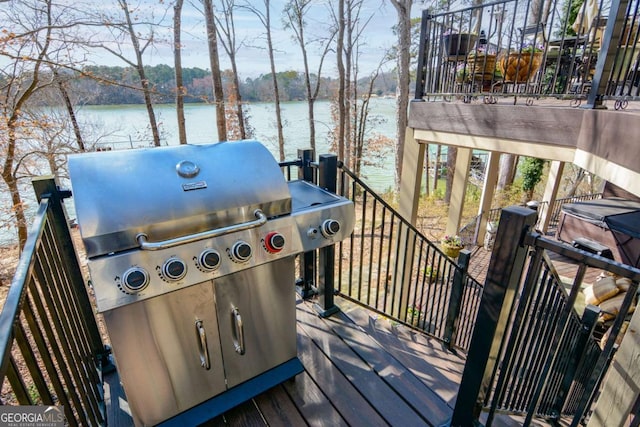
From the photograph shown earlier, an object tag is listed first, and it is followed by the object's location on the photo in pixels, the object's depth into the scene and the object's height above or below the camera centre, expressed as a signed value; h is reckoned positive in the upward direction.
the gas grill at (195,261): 1.17 -0.66
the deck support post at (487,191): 7.36 -2.29
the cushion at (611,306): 4.16 -2.69
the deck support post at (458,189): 6.88 -2.00
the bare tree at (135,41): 6.73 +1.18
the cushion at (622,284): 4.53 -2.59
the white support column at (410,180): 4.66 -1.26
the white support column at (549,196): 7.74 -2.48
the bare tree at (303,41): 13.37 +2.00
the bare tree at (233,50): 12.43 +1.53
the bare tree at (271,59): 12.71 +1.25
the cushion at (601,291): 4.51 -2.68
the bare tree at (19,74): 5.56 +0.31
